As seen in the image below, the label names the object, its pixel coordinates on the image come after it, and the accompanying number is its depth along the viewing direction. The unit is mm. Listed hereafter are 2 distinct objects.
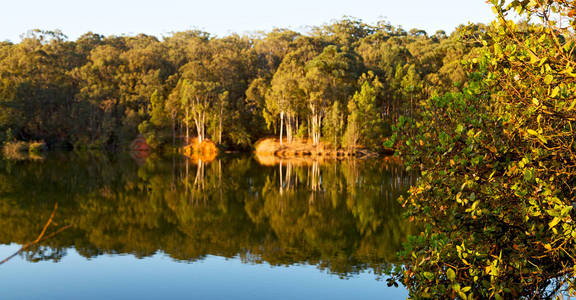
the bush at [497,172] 5312
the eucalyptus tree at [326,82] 52625
